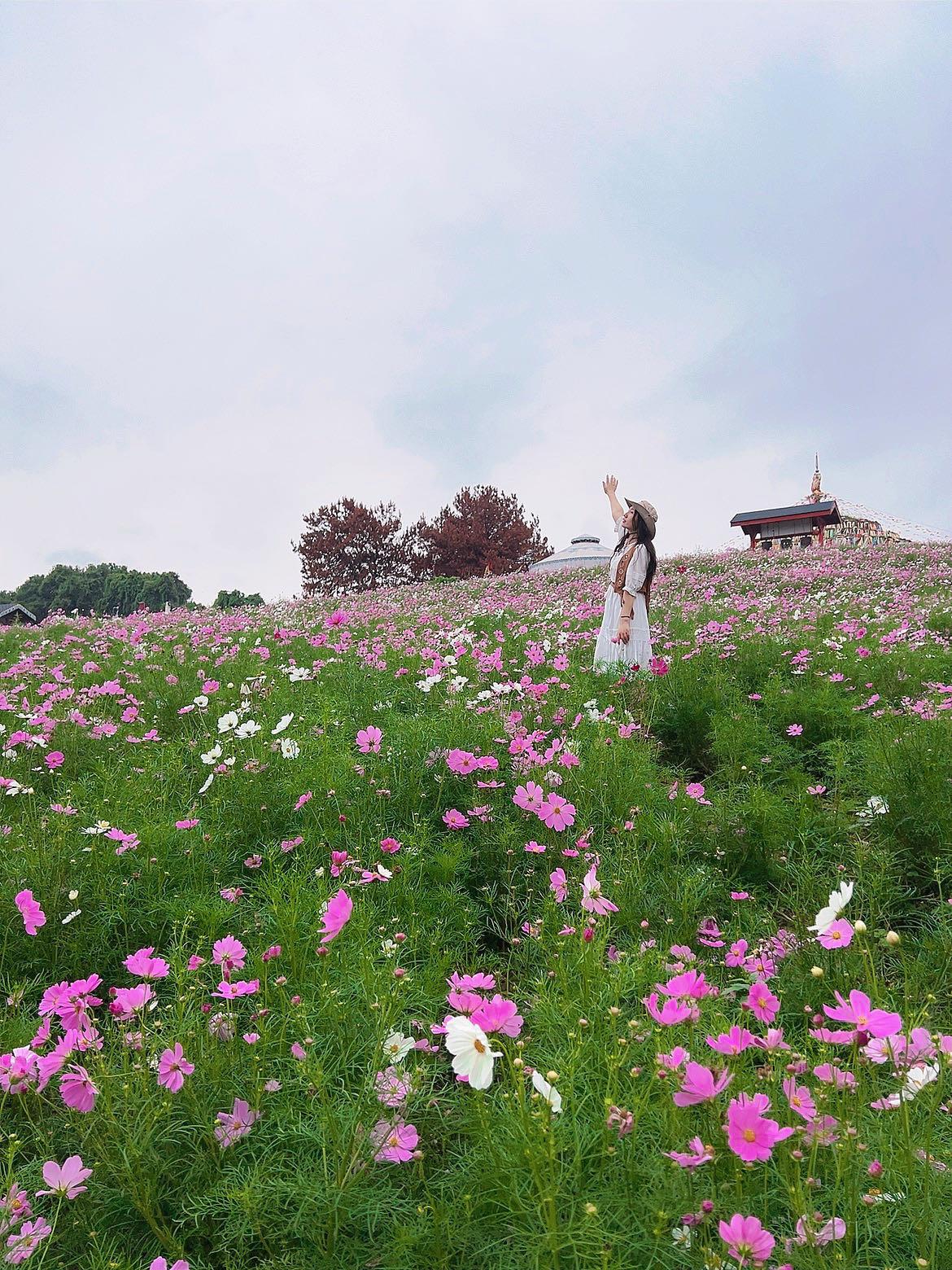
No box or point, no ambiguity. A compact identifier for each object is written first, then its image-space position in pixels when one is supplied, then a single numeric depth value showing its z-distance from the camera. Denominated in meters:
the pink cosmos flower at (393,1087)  1.38
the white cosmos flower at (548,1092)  1.09
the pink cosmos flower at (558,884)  2.04
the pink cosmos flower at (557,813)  2.59
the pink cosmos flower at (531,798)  2.66
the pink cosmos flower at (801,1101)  1.16
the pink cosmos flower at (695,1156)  1.06
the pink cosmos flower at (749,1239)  0.99
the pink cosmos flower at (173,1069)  1.44
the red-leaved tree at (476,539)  38.28
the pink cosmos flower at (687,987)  1.29
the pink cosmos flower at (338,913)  1.60
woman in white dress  5.85
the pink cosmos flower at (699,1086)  1.10
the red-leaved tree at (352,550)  37.59
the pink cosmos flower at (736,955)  1.87
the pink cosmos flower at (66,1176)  1.30
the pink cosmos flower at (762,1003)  1.37
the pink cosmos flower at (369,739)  3.20
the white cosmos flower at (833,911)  1.30
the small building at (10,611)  34.44
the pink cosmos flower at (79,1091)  1.41
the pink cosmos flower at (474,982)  1.43
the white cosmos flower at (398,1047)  1.40
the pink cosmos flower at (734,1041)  1.21
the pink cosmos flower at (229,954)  1.81
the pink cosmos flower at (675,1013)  1.23
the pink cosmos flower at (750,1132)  1.04
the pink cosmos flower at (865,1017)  1.13
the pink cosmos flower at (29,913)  1.98
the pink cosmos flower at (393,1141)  1.33
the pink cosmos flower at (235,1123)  1.47
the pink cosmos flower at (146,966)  1.69
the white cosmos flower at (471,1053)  1.12
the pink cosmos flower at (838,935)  1.29
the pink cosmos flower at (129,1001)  1.58
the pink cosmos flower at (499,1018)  1.23
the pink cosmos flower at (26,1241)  1.25
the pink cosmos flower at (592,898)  1.63
